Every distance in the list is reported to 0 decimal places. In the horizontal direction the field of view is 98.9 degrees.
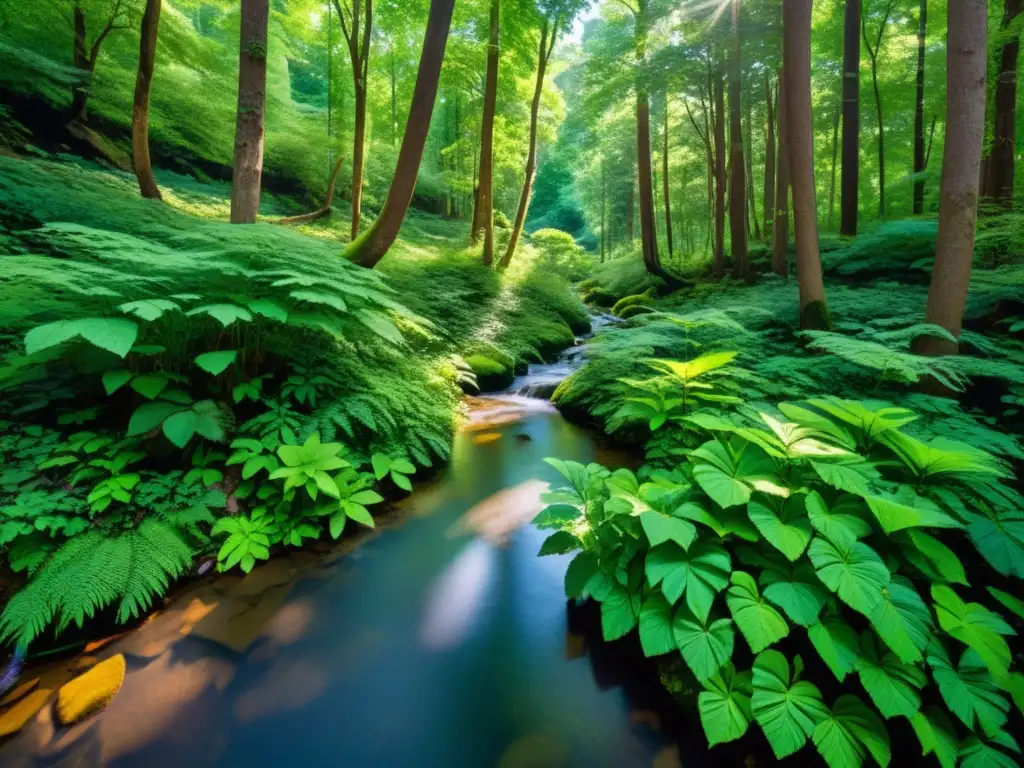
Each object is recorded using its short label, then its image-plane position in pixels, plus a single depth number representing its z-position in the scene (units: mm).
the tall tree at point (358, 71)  9459
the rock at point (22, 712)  2199
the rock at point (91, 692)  2279
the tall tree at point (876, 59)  13070
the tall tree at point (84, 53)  8508
